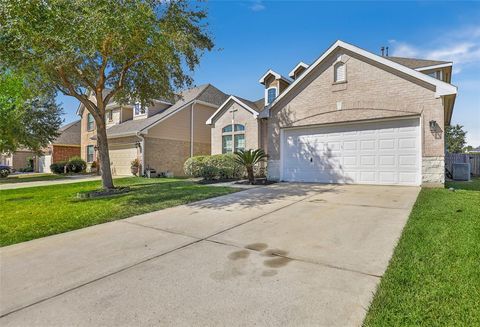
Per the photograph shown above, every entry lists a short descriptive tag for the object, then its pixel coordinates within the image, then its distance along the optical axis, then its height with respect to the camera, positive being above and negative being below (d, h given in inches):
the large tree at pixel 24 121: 735.1 +133.7
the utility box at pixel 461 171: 480.1 -15.8
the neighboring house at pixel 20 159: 1411.2 +22.0
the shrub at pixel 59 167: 907.4 -13.5
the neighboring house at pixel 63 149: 1085.1 +61.3
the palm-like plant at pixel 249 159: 466.6 +7.2
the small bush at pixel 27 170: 1327.5 -34.9
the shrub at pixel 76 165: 896.9 -6.6
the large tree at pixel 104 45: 273.1 +143.4
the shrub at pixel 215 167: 541.6 -8.1
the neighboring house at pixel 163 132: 726.3 +88.3
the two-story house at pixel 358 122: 369.4 +66.1
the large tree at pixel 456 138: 1663.0 +166.5
